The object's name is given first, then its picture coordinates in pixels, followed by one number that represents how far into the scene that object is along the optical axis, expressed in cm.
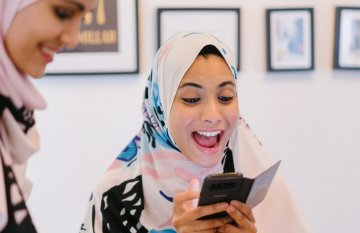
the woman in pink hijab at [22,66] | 63
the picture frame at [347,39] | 202
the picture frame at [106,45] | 190
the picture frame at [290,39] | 198
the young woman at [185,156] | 116
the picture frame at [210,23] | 193
